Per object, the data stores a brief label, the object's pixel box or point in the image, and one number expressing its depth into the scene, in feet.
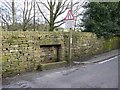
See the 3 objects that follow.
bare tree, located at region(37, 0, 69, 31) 36.46
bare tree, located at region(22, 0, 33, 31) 37.97
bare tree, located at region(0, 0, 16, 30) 35.35
